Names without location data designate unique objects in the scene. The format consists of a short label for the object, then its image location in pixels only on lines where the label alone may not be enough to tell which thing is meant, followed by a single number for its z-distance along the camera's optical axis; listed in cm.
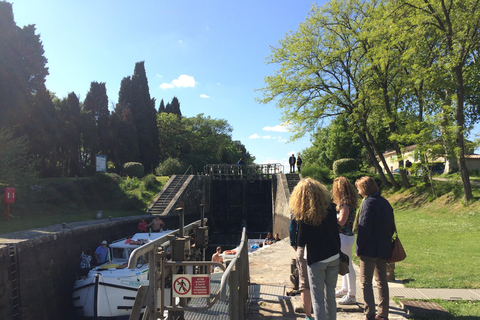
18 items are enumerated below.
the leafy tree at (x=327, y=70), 1952
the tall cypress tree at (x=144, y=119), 3597
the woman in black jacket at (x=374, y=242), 338
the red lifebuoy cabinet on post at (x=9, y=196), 1284
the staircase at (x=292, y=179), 2207
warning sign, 319
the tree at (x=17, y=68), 1916
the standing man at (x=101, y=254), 1127
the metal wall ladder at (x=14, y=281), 884
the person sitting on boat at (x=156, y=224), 1600
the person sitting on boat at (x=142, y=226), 1572
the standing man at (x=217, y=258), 822
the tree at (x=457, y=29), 1447
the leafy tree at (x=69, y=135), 2433
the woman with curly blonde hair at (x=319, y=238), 297
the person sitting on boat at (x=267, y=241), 1445
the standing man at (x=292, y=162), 2583
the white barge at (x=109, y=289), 958
